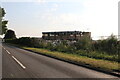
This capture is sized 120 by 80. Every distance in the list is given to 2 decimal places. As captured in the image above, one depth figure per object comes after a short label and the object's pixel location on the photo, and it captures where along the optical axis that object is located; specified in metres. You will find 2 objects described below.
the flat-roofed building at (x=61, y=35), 46.84
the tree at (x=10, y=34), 63.15
